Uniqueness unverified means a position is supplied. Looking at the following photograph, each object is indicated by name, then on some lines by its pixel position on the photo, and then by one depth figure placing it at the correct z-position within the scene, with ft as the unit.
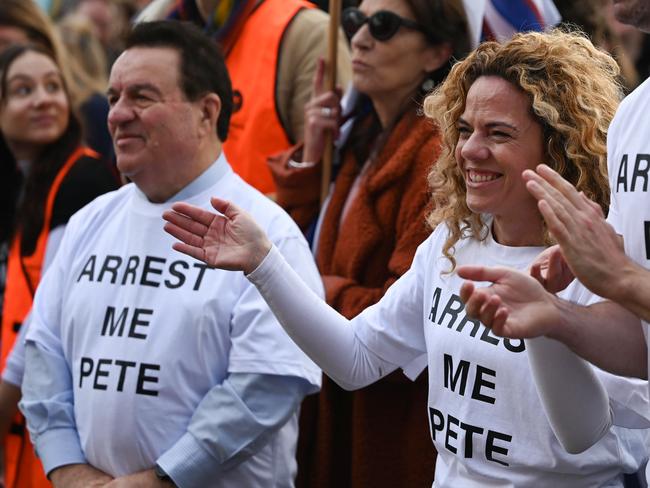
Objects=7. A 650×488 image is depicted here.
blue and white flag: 29.09
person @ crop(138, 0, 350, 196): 30.76
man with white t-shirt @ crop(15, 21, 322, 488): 23.76
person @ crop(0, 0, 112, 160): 37.37
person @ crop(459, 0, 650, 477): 15.78
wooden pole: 29.09
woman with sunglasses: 25.72
